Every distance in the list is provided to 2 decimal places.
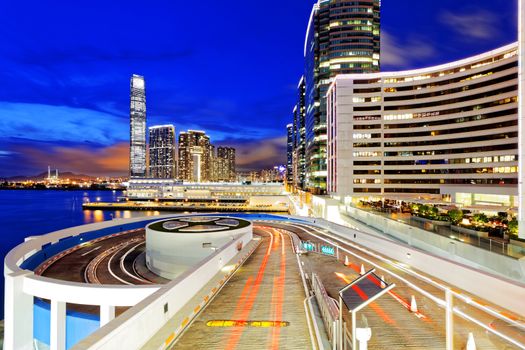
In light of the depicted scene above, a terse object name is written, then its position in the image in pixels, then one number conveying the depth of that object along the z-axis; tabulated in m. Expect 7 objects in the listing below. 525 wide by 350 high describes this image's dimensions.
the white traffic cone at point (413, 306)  12.00
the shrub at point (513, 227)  27.81
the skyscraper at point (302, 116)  190.75
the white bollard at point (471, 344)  8.24
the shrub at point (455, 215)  39.95
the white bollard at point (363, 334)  6.45
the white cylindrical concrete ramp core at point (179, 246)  25.70
